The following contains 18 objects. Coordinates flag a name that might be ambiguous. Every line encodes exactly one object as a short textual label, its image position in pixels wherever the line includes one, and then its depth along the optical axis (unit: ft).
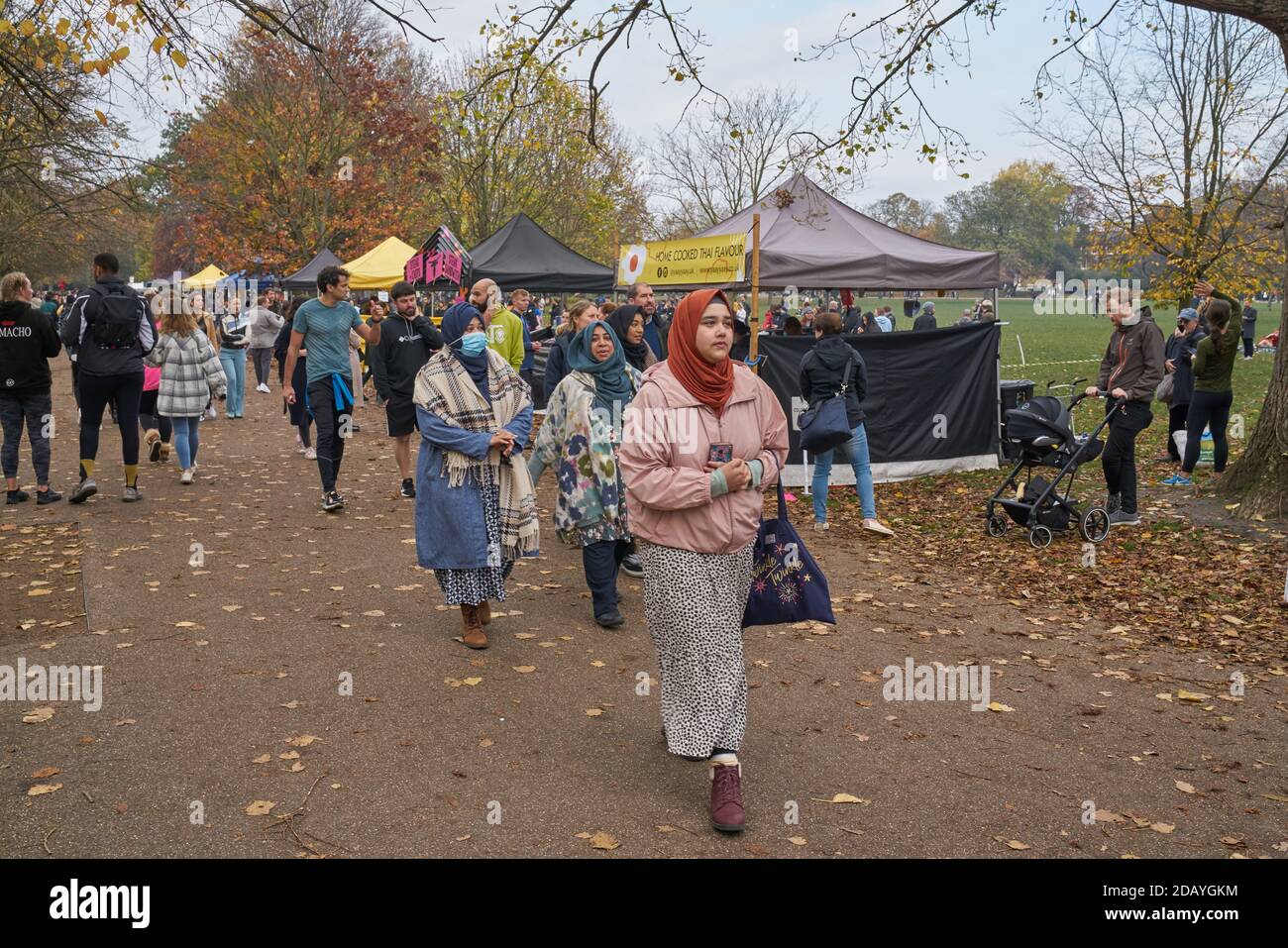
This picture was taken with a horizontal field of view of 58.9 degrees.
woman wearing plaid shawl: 20.72
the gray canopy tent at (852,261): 43.19
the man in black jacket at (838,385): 34.04
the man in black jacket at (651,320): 33.45
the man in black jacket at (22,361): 33.99
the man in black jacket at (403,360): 36.42
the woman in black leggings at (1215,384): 37.60
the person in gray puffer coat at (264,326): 68.80
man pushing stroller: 31.50
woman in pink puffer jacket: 14.08
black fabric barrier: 41.78
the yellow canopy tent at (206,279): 127.65
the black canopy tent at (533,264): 62.39
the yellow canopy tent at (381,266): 79.61
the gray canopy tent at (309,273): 88.48
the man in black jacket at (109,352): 34.58
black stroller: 31.63
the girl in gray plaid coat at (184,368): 38.29
